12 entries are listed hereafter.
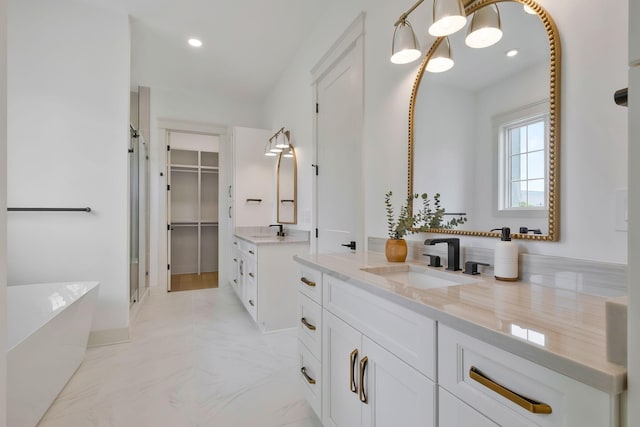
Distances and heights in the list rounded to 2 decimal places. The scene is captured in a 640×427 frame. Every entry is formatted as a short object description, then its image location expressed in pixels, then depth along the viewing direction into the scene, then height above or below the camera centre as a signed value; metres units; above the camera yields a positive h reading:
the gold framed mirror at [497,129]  1.02 +0.35
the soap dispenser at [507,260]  1.06 -0.17
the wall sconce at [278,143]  3.41 +0.82
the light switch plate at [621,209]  0.83 +0.02
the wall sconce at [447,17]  1.14 +0.76
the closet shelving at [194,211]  5.07 +0.03
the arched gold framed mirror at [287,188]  3.43 +0.31
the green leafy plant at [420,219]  1.45 -0.03
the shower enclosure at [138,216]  3.15 -0.05
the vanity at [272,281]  2.81 -0.65
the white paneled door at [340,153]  2.18 +0.50
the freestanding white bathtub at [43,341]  1.38 -0.71
